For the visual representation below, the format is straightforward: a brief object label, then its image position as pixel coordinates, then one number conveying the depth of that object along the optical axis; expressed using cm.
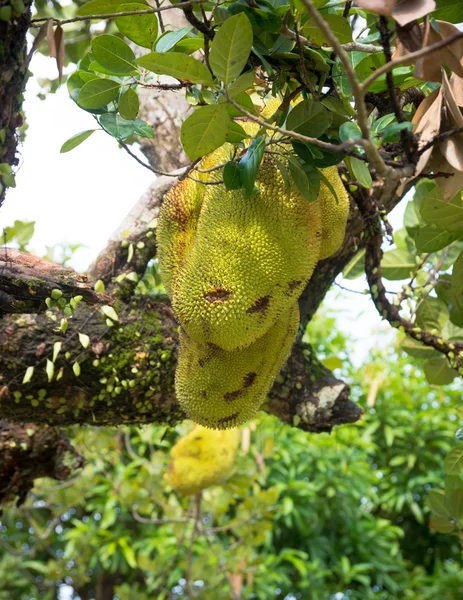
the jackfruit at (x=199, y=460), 199
